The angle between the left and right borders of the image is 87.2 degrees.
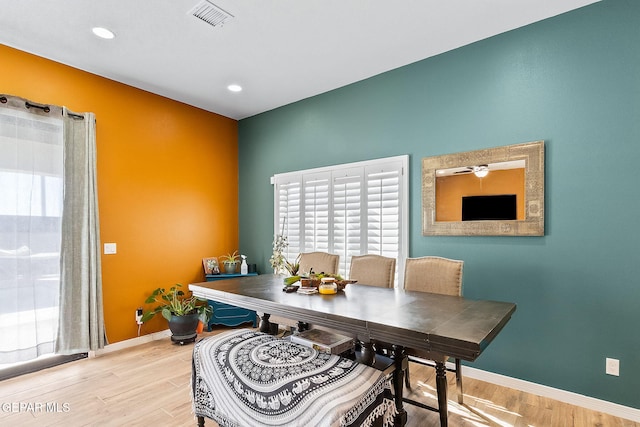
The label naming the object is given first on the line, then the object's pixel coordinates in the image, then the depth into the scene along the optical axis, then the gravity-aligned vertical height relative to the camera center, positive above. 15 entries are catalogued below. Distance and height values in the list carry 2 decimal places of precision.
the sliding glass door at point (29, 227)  2.88 -0.14
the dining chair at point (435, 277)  2.46 -0.50
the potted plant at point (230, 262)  4.49 -0.69
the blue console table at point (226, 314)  4.21 -1.31
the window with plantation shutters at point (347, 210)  3.36 +0.02
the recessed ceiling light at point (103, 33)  2.72 +1.47
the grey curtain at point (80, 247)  3.20 -0.35
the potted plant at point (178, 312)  3.71 -1.14
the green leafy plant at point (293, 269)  2.81 -0.48
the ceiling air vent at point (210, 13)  2.45 +1.50
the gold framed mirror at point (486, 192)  2.63 +0.16
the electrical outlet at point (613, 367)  2.30 -1.07
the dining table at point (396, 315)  1.45 -0.56
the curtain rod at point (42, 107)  2.87 +0.95
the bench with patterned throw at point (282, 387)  1.45 -0.83
